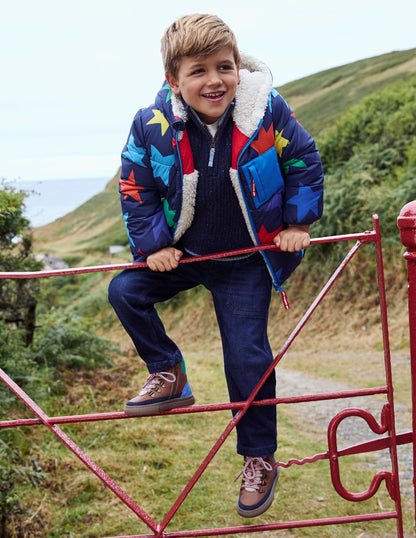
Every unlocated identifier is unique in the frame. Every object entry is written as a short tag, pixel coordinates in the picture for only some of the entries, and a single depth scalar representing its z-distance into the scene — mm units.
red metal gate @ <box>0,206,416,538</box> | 2197
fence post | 2164
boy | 2229
